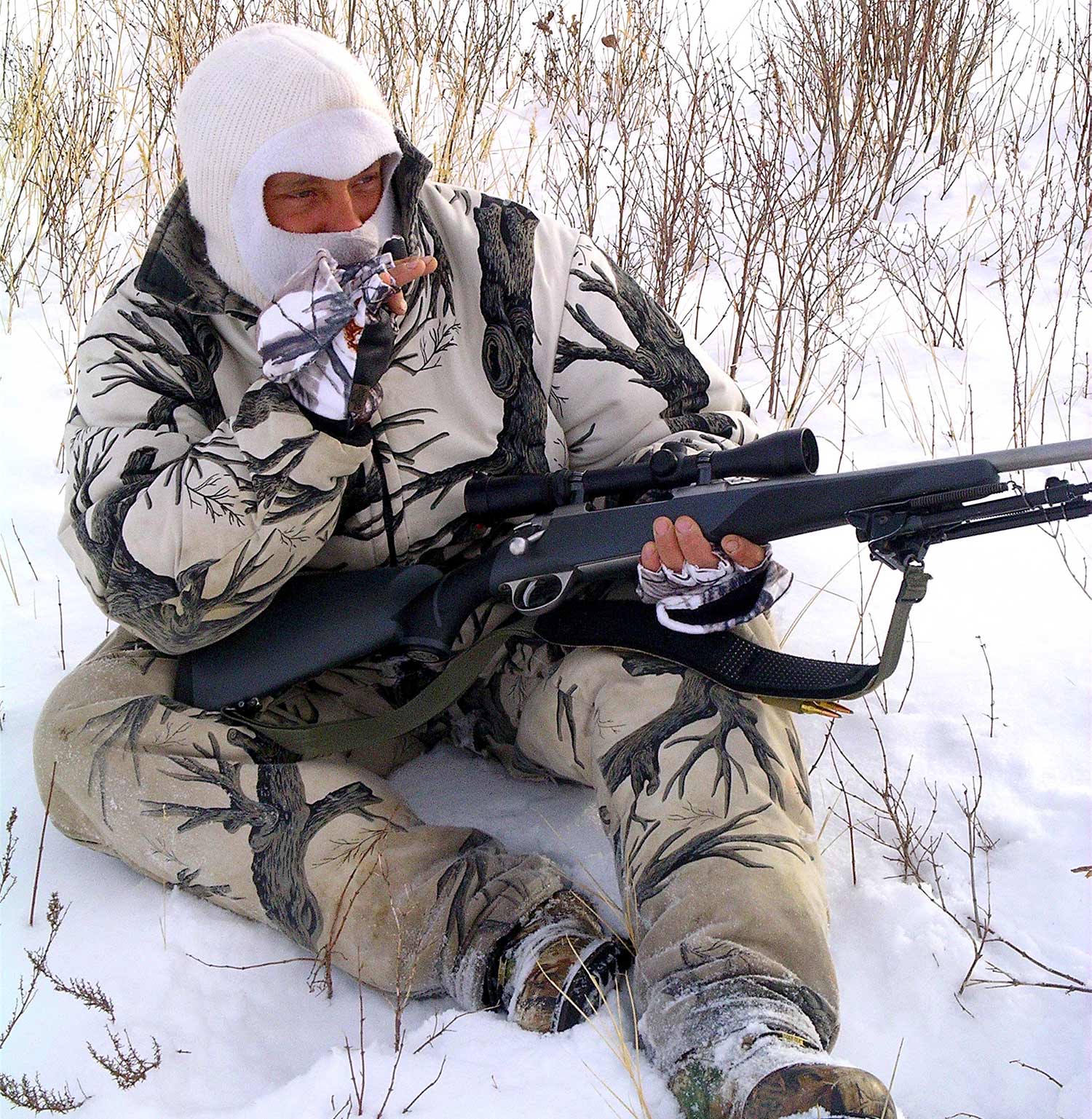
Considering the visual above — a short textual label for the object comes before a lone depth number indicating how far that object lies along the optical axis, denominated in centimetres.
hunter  191
